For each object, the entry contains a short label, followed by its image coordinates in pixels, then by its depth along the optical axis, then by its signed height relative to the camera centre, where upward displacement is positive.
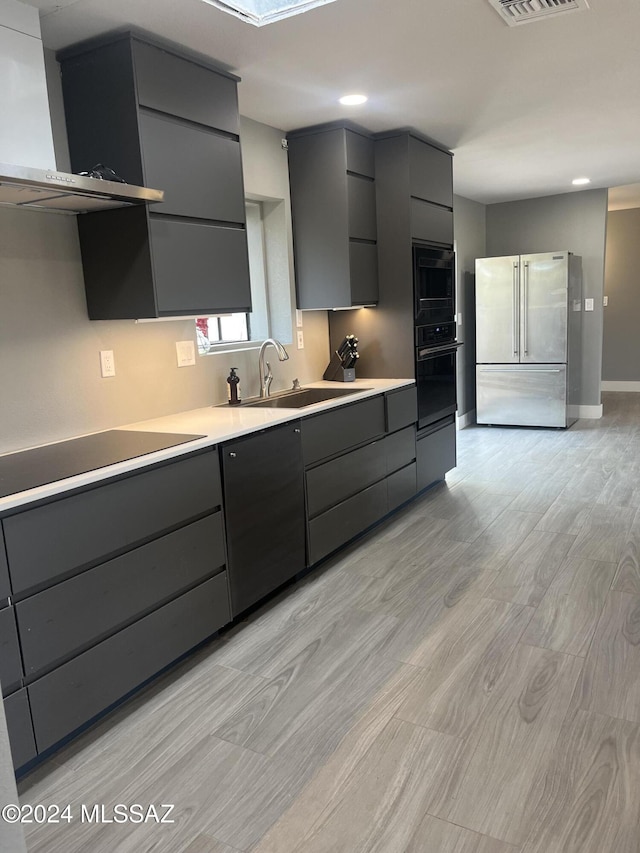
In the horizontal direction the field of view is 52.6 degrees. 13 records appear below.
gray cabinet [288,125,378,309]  3.78 +0.60
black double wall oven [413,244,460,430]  4.22 -0.17
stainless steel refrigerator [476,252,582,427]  6.17 -0.34
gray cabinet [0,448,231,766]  1.85 -0.85
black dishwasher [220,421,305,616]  2.66 -0.84
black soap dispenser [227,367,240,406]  3.41 -0.36
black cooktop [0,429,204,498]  1.98 -0.44
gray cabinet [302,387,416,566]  3.24 -0.85
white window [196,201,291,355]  3.87 +0.22
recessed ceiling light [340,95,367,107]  3.30 +1.08
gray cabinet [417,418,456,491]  4.40 -1.01
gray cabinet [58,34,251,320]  2.49 +0.65
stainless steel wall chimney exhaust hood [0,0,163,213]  2.07 +0.68
